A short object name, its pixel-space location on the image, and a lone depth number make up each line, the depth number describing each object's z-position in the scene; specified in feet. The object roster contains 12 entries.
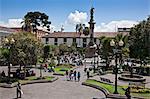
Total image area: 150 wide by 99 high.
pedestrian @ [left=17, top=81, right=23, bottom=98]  40.74
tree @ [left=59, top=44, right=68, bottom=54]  152.07
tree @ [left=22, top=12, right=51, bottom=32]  175.49
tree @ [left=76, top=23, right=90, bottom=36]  192.36
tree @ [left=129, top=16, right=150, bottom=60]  73.43
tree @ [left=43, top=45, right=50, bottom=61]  75.88
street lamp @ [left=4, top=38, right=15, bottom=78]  52.05
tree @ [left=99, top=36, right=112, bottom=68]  85.35
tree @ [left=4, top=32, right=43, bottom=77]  54.70
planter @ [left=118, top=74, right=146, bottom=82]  59.97
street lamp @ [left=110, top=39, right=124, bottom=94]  44.44
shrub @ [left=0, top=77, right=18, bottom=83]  52.54
